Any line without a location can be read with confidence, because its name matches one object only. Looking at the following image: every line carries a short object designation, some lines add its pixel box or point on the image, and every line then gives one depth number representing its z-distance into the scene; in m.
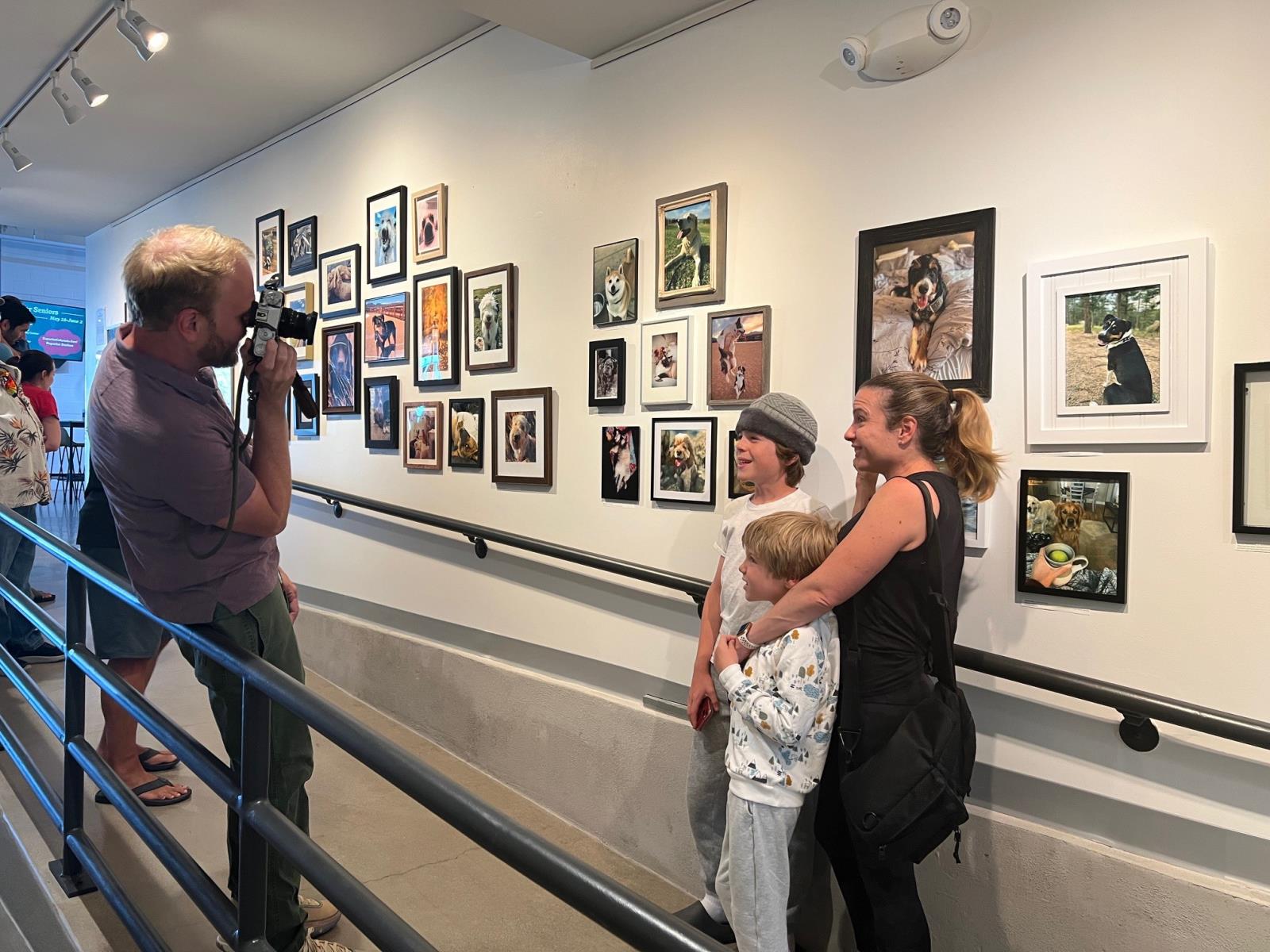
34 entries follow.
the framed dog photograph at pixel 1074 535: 1.84
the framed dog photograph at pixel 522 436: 3.25
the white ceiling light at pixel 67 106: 3.67
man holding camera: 1.50
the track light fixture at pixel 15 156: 4.44
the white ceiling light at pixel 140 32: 2.99
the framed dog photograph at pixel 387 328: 3.94
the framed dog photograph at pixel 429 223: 3.70
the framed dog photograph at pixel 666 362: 2.73
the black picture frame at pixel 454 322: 3.65
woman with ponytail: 1.76
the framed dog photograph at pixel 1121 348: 1.73
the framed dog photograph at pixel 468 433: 3.57
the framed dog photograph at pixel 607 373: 2.94
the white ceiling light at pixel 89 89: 3.47
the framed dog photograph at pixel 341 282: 4.25
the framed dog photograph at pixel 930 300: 2.05
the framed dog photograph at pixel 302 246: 4.55
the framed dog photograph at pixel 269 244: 4.80
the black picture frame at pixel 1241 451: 1.67
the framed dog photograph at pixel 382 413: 4.04
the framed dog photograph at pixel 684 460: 2.67
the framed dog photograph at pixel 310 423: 4.64
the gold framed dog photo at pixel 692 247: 2.62
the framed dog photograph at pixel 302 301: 4.62
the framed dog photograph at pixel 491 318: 3.38
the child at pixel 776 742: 1.85
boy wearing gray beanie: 2.20
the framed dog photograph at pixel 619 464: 2.92
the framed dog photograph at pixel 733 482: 2.55
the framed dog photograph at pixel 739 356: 2.50
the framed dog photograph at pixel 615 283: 2.89
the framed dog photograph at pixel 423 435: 3.79
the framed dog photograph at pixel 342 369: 4.30
